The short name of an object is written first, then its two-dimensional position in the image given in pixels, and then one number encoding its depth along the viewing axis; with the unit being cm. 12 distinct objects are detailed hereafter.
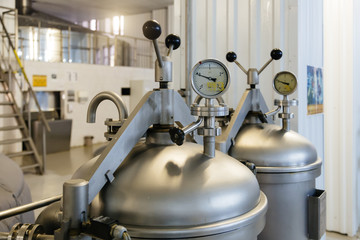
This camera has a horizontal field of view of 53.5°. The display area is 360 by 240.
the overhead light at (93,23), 1314
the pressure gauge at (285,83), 186
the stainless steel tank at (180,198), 83
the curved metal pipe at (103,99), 100
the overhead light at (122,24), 1294
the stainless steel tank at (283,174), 151
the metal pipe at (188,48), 230
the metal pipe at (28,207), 102
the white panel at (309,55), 228
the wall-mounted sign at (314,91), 247
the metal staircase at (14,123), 525
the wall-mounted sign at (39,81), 726
